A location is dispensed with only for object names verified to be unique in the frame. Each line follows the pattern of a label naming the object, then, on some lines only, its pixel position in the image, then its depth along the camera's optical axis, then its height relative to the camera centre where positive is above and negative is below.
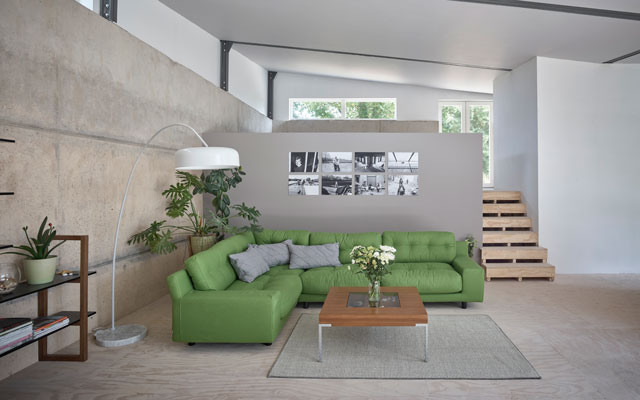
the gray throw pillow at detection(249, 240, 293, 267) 5.70 -0.67
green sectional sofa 3.96 -0.88
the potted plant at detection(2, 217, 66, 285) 3.33 -0.45
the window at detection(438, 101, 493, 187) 11.16 +2.12
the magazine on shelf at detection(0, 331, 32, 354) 2.87 -0.95
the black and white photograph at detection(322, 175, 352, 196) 7.33 +0.26
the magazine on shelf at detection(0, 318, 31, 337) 2.93 -0.84
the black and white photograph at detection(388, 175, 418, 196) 7.26 +0.27
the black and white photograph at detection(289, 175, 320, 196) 7.33 +0.28
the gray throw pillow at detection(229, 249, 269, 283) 5.00 -0.74
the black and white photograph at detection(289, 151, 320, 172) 7.32 +0.65
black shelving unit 3.65 -0.90
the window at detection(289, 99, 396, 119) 11.21 +2.33
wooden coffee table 3.71 -0.96
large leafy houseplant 5.34 -0.20
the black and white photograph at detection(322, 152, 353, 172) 7.32 +0.65
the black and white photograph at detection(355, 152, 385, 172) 7.28 +0.64
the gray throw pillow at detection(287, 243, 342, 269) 5.68 -0.71
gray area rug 3.47 -1.32
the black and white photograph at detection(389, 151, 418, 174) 7.25 +0.63
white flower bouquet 4.12 -0.56
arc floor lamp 3.90 +0.33
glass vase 4.04 -0.85
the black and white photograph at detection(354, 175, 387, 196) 7.29 +0.26
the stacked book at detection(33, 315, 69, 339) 3.24 -0.93
